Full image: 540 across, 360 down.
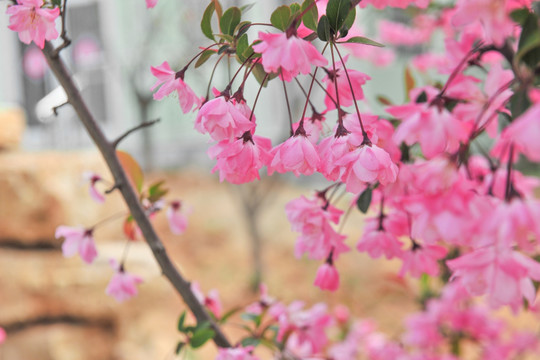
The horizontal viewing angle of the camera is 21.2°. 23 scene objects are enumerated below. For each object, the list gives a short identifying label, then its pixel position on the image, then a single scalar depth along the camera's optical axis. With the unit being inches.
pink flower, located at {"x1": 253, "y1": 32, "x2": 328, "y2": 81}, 28.9
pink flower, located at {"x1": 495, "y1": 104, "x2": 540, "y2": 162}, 25.6
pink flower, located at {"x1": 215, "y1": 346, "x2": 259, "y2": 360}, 34.7
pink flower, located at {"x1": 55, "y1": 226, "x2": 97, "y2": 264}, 37.5
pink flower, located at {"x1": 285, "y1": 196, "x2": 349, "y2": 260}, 32.6
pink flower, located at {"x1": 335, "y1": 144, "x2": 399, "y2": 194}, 29.4
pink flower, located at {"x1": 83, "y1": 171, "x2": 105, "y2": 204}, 38.2
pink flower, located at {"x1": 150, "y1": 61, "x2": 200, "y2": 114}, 31.3
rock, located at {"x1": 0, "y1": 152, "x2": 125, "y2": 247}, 107.7
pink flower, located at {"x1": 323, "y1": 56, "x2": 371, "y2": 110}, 31.6
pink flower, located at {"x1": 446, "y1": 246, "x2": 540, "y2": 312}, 27.7
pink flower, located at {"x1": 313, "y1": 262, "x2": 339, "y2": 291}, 35.4
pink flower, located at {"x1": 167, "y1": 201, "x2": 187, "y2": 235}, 40.2
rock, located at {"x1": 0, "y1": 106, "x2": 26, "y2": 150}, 121.9
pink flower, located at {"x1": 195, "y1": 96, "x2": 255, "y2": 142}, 29.7
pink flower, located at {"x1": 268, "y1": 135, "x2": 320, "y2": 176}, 29.9
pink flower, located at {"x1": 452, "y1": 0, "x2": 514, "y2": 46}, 27.1
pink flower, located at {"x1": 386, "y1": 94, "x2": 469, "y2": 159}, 27.5
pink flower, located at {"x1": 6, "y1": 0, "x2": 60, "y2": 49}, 31.9
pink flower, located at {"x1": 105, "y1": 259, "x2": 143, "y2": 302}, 38.8
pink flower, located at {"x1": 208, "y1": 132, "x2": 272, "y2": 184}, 30.3
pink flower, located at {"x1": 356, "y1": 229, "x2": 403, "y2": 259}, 34.4
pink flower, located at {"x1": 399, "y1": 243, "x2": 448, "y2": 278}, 35.1
